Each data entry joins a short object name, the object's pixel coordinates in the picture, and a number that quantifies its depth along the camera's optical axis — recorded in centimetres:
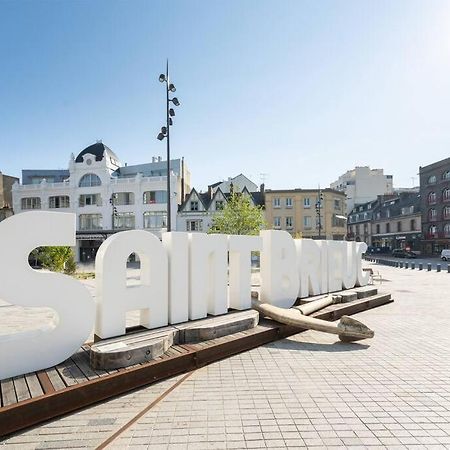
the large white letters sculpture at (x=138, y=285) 457
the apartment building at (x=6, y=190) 4400
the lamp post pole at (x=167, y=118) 1312
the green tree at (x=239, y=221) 2331
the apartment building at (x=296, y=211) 4409
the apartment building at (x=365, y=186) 7388
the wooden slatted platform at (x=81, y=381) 379
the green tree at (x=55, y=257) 1898
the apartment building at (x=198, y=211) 3956
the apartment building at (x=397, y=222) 5184
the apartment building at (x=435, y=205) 4547
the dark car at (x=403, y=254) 4328
